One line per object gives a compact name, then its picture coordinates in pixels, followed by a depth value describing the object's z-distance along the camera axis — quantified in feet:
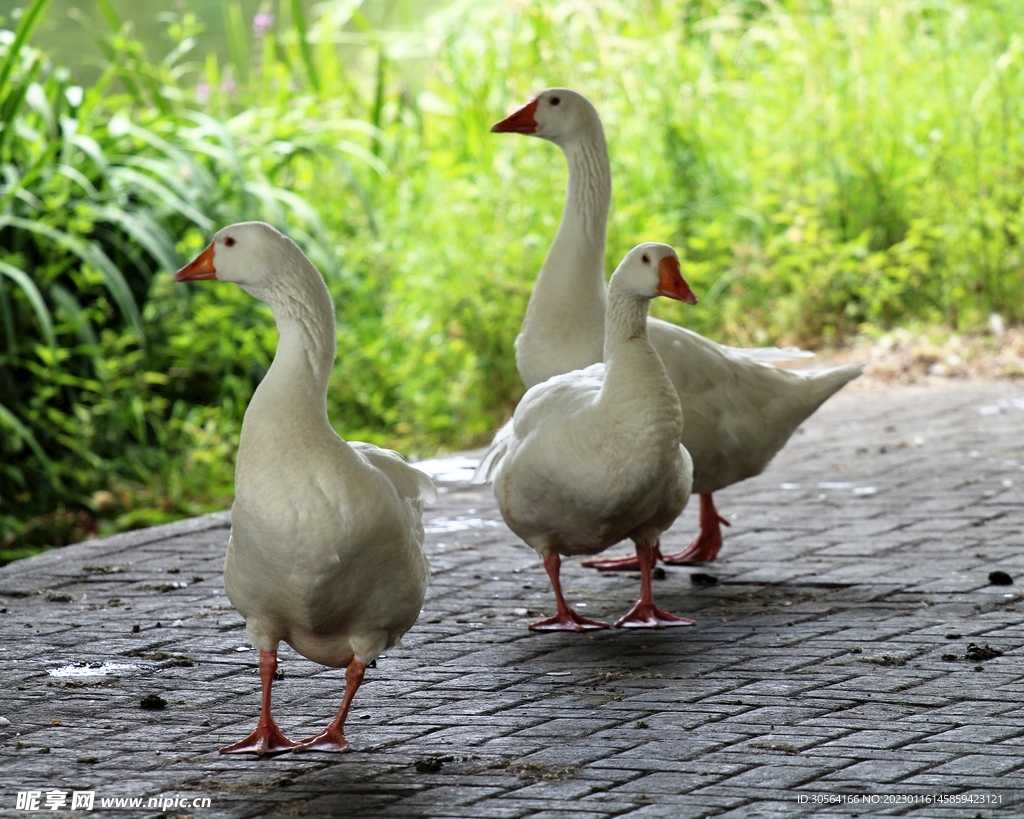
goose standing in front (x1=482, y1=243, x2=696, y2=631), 29.81
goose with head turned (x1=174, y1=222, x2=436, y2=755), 22.84
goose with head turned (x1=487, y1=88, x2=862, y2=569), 36.06
